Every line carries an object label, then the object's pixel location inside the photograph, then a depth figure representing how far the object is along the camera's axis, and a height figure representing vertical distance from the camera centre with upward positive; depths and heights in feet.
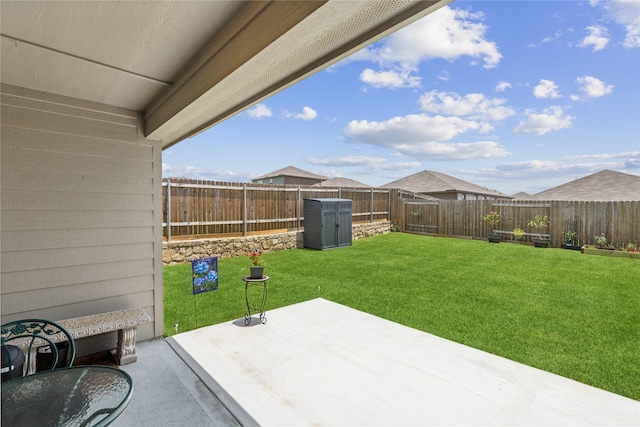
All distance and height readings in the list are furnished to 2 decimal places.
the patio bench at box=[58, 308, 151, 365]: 7.98 -3.21
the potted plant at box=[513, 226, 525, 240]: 31.96 -3.15
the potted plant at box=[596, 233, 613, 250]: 26.94 -3.65
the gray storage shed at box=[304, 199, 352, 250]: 29.17 -1.76
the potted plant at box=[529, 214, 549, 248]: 30.09 -2.37
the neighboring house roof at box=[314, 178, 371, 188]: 76.55 +6.37
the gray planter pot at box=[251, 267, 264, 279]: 11.89 -2.63
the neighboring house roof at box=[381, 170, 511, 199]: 61.16 +4.53
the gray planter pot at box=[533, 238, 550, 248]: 29.99 -4.00
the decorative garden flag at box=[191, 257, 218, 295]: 11.67 -2.71
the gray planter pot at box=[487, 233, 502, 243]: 32.96 -3.72
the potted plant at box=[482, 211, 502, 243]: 33.06 -2.10
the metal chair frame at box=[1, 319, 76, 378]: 6.05 -3.13
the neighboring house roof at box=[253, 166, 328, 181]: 79.15 +8.81
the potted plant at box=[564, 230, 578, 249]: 29.09 -3.53
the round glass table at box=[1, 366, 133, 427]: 3.94 -2.79
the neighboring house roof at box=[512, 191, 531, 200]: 85.93 +2.59
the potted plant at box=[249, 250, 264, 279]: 11.90 -2.63
